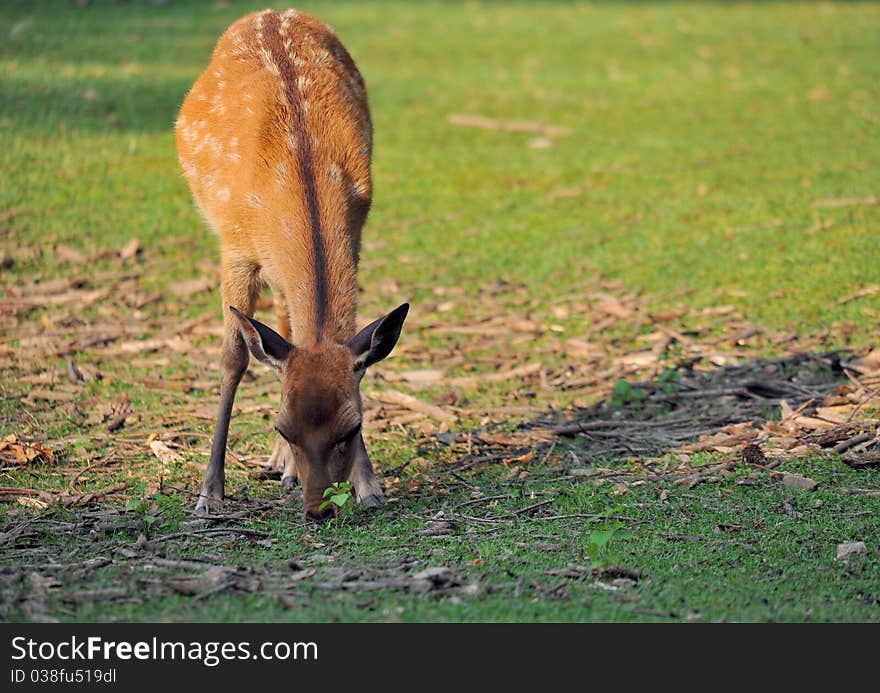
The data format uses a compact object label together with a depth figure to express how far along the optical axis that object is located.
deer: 11.18
